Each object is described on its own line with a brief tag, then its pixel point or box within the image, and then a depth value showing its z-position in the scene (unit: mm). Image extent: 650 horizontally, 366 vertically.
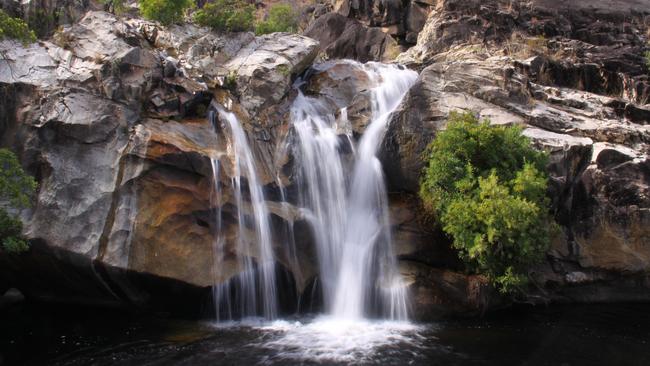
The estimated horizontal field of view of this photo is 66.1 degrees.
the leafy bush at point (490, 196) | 13227
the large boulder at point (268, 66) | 17828
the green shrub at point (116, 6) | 21853
